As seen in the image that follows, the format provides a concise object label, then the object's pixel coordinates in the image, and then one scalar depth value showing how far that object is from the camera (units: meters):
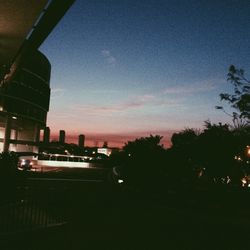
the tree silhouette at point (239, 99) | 22.50
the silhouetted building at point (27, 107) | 53.72
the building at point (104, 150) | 162.38
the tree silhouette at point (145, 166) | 21.38
